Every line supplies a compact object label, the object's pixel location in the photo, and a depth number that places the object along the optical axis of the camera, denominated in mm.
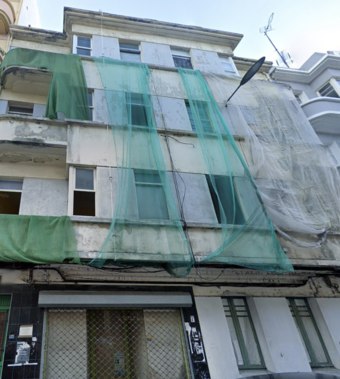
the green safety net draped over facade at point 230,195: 7551
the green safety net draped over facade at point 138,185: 7258
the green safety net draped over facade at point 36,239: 6637
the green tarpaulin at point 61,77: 9984
